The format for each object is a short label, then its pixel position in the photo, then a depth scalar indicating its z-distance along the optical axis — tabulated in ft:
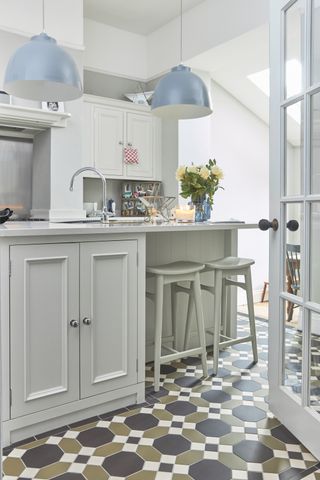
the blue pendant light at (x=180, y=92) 9.36
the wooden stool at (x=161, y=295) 8.14
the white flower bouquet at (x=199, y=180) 10.10
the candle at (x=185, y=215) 11.21
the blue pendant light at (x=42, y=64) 7.36
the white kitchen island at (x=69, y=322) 6.29
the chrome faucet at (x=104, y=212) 9.41
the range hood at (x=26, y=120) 12.29
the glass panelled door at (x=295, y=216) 5.92
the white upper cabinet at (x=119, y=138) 15.29
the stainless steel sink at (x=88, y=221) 10.59
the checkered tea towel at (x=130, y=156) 16.03
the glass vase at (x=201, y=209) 10.39
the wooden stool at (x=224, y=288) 9.03
